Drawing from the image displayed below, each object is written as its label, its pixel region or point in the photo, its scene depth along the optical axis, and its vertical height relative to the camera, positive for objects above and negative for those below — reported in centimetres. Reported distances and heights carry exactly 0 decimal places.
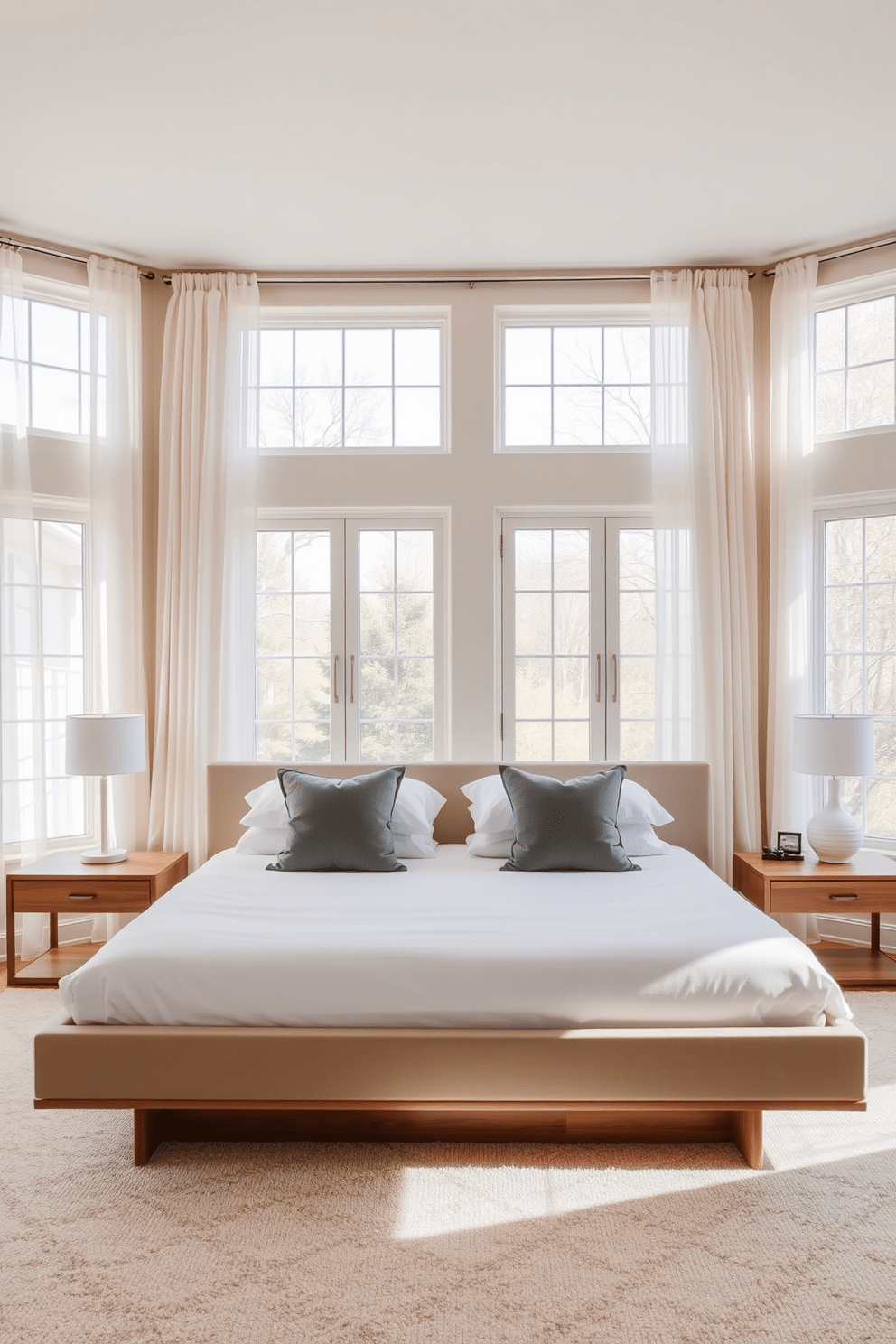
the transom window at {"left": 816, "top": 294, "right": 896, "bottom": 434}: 441 +149
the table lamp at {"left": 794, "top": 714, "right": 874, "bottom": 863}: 387 -36
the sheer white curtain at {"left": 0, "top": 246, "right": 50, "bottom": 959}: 423 +26
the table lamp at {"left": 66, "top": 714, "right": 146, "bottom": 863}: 391 -29
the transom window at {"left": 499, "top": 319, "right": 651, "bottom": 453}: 475 +149
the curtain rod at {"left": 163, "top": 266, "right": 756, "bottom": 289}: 461 +198
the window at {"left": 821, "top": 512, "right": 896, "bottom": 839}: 438 +17
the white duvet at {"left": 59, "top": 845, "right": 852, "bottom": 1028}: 243 -80
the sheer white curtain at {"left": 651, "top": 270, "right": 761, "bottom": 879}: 445 +66
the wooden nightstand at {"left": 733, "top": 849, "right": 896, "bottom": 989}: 379 -90
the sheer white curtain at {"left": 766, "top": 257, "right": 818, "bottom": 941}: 443 +65
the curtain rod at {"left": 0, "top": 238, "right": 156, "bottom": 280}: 428 +203
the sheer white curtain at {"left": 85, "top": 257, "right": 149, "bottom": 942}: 444 +76
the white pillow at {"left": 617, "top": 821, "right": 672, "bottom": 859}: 378 -68
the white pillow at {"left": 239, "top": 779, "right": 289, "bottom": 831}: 389 -56
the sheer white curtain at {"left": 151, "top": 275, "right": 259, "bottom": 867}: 448 +62
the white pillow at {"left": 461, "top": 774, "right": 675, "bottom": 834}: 382 -56
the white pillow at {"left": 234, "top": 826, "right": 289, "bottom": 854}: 383 -68
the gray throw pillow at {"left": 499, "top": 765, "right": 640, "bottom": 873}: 350 -58
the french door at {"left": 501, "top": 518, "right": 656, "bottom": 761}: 467 +18
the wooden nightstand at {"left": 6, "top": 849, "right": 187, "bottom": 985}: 380 -88
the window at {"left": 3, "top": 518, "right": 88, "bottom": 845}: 426 +3
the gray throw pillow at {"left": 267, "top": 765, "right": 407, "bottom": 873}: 352 -58
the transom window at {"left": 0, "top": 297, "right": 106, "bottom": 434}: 448 +153
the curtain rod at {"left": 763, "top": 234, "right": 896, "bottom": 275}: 427 +199
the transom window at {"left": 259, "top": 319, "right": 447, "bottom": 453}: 477 +150
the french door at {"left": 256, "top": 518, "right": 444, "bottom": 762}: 470 +17
